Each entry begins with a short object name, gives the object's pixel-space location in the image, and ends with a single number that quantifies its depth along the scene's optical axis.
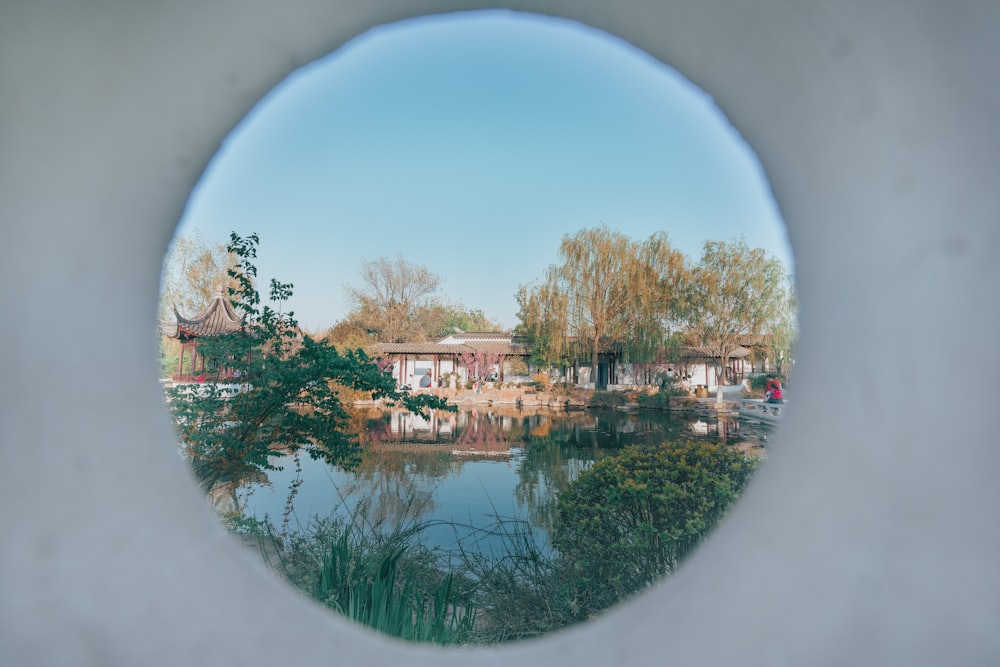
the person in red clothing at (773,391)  13.64
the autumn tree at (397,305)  22.30
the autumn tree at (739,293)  17.89
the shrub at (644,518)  2.50
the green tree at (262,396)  3.28
